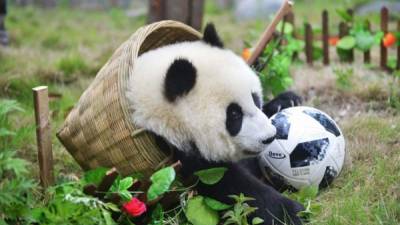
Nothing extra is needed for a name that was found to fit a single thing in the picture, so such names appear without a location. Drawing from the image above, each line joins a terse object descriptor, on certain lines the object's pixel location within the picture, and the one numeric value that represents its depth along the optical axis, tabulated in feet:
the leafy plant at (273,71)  12.51
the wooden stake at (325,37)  16.65
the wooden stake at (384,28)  15.66
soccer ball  9.75
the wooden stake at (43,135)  9.08
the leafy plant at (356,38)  15.81
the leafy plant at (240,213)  8.17
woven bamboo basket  8.64
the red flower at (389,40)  15.57
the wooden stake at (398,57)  15.24
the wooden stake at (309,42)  16.61
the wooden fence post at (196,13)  17.20
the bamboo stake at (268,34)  11.96
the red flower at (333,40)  17.58
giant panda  8.41
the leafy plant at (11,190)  6.80
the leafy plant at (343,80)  14.12
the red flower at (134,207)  8.13
